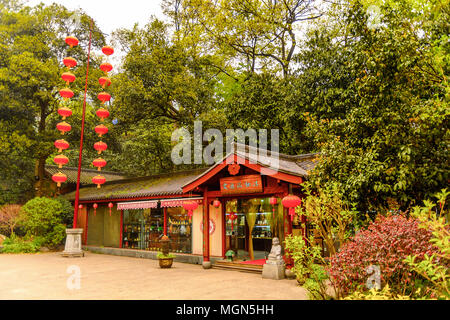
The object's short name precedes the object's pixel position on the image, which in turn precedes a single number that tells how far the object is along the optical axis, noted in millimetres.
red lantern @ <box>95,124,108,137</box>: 14011
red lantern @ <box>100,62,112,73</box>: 14122
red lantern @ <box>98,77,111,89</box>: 14357
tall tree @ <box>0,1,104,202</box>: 19125
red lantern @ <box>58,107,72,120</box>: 13594
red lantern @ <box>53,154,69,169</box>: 13557
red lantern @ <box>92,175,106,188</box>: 14855
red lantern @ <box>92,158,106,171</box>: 14530
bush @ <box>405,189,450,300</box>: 4544
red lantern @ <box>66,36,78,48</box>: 13246
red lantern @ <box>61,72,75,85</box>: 12947
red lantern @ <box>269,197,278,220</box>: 10891
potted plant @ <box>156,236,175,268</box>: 11887
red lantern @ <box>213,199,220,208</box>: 12070
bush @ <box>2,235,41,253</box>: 16703
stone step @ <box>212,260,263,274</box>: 10867
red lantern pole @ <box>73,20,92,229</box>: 15608
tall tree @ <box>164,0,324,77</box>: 21156
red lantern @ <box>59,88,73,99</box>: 13508
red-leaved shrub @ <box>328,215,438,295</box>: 5344
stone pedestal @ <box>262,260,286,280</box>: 9570
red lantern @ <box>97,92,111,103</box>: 13797
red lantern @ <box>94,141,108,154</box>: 14445
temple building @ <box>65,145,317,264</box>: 10627
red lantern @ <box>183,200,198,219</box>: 12031
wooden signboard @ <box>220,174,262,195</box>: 10581
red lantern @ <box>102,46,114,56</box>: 14234
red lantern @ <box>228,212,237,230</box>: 13617
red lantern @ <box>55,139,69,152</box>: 13685
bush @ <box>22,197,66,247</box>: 17297
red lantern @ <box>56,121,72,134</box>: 13598
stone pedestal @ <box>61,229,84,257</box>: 15305
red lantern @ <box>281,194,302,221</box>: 8898
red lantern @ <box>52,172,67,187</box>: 13889
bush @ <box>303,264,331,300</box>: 6250
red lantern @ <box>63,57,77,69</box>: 13584
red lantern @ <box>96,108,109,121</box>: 14217
